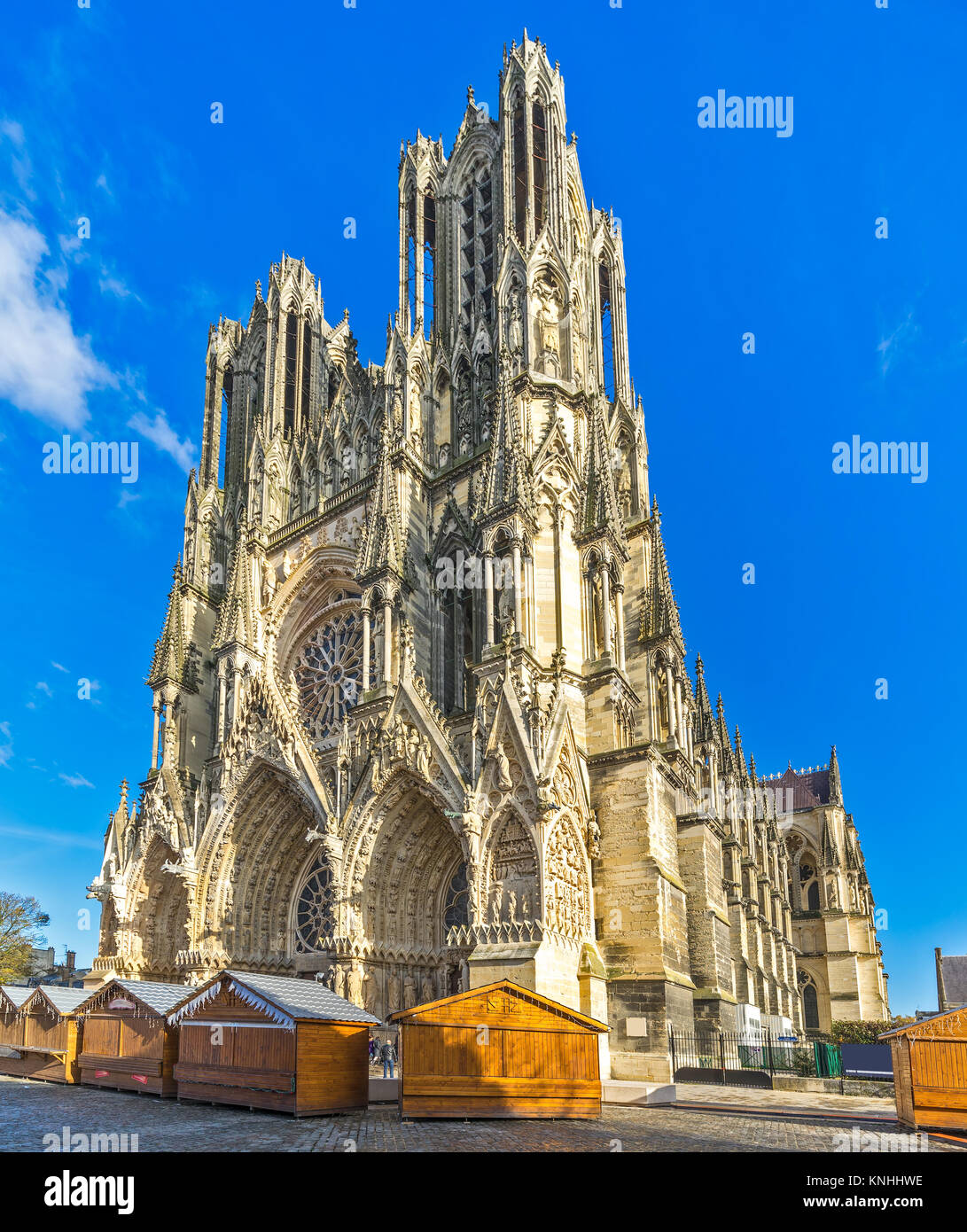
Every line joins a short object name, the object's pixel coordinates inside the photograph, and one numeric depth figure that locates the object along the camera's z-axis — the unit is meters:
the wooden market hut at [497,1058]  13.43
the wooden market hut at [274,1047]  13.88
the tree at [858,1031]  42.16
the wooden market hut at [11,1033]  21.94
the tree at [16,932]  46.69
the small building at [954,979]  24.83
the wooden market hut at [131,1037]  16.72
